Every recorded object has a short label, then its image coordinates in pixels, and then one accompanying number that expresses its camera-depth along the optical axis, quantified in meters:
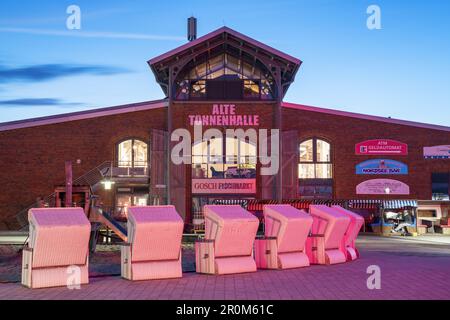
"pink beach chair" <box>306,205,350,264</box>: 17.44
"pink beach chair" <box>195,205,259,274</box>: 15.11
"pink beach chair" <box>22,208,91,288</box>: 12.95
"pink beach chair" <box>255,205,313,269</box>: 16.14
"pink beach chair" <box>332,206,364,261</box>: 18.73
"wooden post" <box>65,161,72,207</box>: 23.29
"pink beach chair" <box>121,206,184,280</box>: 13.99
